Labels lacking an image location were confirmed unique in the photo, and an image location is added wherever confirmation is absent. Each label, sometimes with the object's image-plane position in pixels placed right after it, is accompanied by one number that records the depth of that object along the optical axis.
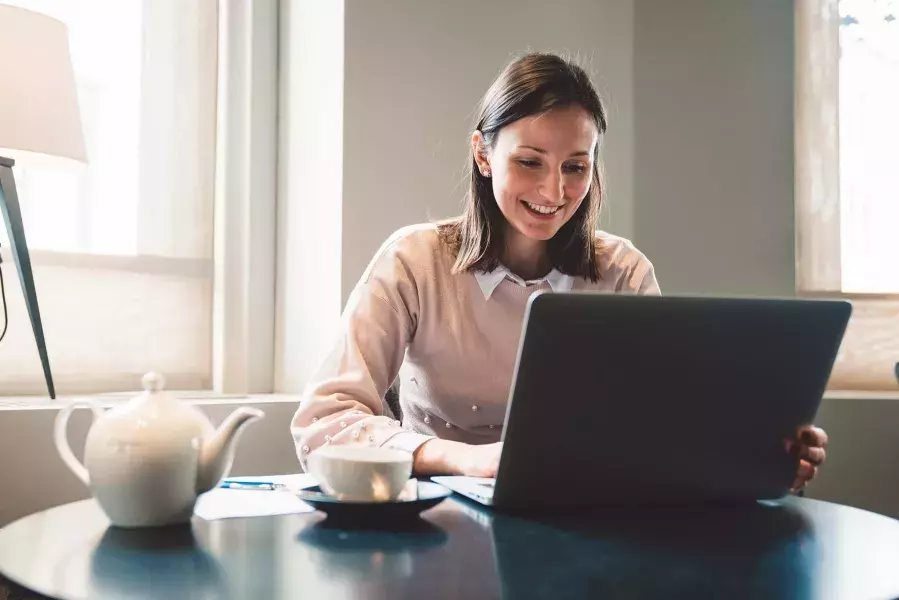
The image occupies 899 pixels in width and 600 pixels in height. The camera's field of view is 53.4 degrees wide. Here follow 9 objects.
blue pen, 1.12
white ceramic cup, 0.92
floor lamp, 1.52
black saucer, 0.90
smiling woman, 1.52
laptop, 0.86
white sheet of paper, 0.96
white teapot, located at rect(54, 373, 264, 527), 0.86
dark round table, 0.68
